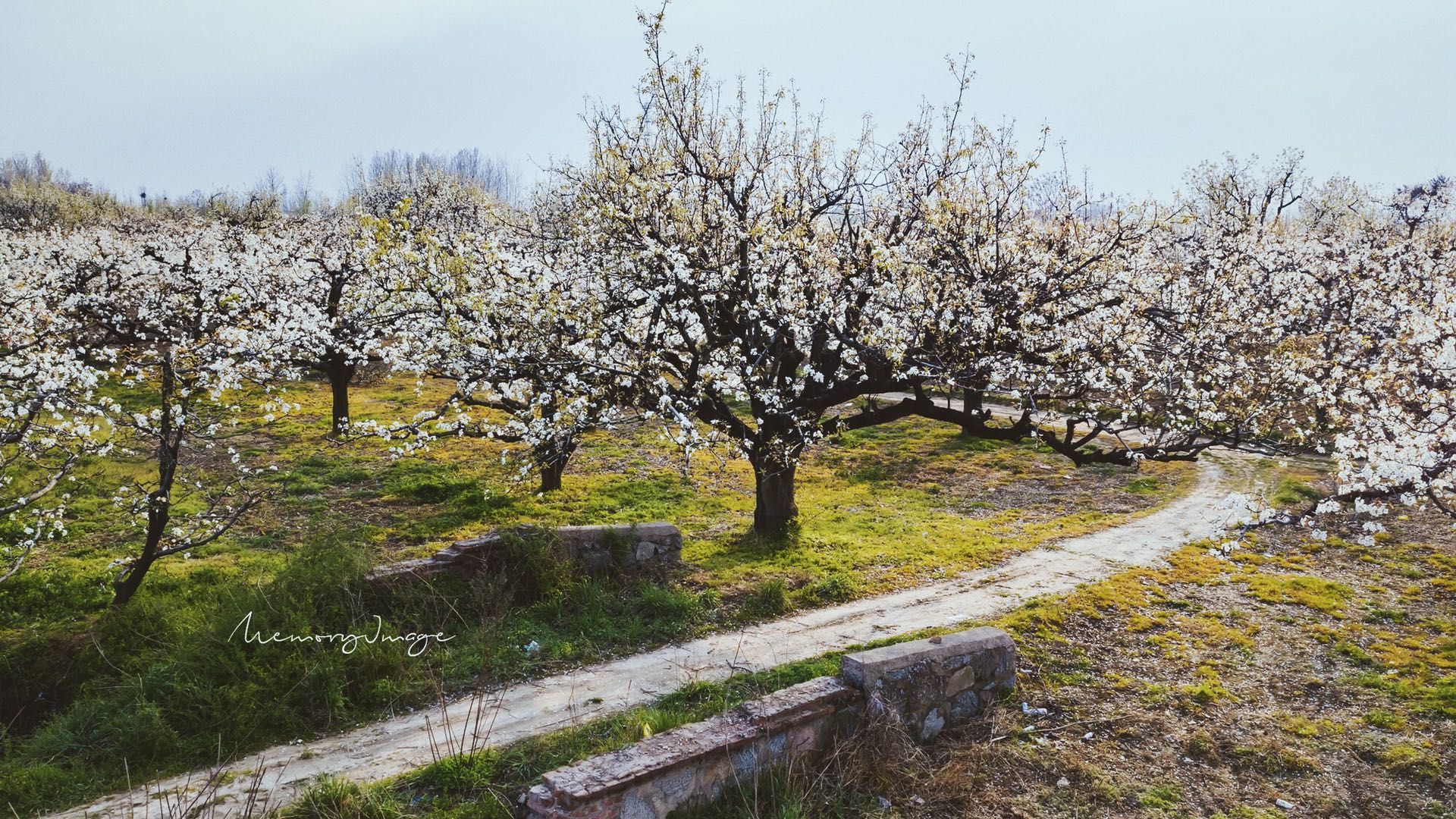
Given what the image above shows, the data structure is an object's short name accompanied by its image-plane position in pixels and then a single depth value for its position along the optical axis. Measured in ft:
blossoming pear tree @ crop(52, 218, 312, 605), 32.58
